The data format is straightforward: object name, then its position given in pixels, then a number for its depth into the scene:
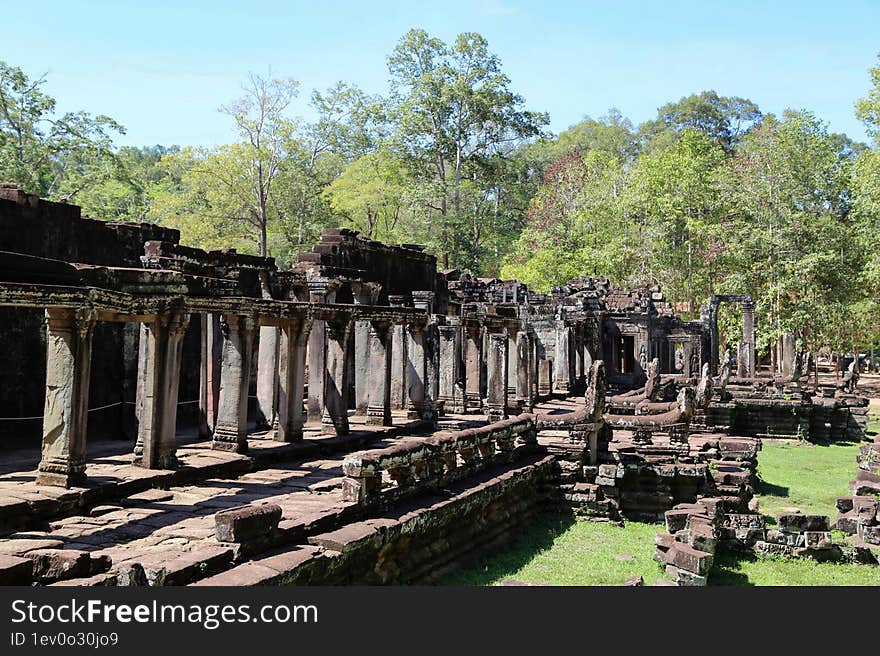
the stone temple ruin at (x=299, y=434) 8.25
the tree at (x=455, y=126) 44.81
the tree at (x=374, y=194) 44.50
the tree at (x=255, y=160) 37.56
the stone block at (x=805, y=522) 11.57
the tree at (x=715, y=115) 70.75
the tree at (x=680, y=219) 41.34
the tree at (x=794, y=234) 37.03
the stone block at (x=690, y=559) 9.41
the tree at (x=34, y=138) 28.56
